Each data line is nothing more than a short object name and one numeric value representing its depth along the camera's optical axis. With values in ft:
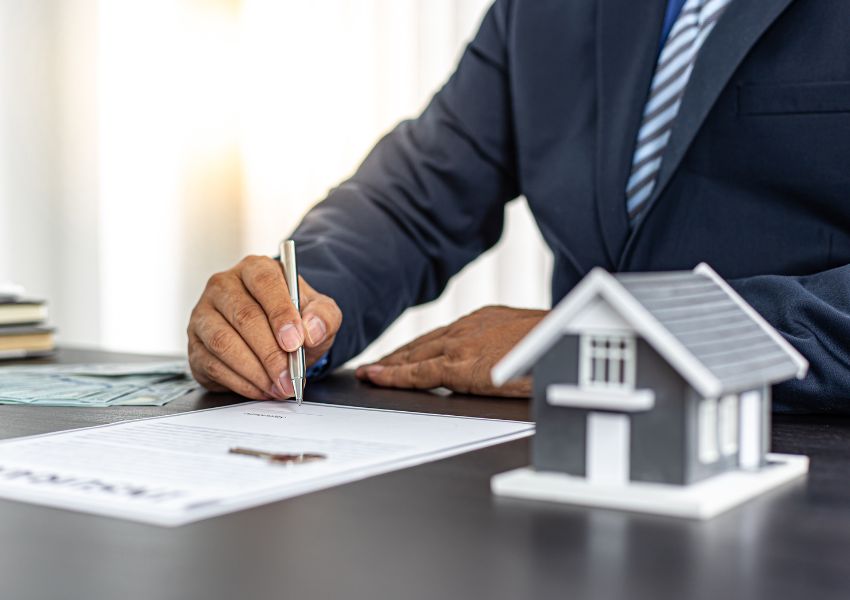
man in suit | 3.76
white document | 1.99
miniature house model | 1.86
